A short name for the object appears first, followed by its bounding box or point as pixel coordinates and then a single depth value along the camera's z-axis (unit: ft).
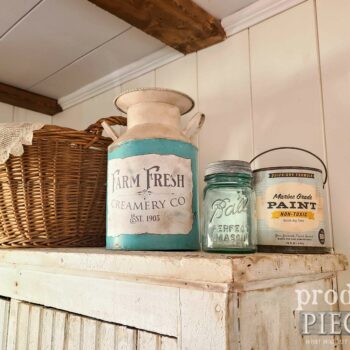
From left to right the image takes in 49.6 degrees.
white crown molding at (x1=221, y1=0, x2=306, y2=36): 2.55
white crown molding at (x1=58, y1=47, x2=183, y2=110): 3.23
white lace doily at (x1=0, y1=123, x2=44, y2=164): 2.22
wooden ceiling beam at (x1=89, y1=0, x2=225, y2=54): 2.47
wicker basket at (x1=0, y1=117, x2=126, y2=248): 2.30
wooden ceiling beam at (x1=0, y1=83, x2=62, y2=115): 4.05
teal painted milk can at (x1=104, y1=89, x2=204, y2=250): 1.76
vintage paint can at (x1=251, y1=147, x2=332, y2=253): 1.69
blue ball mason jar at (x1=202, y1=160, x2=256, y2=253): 1.60
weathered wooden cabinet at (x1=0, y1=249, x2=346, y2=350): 1.22
